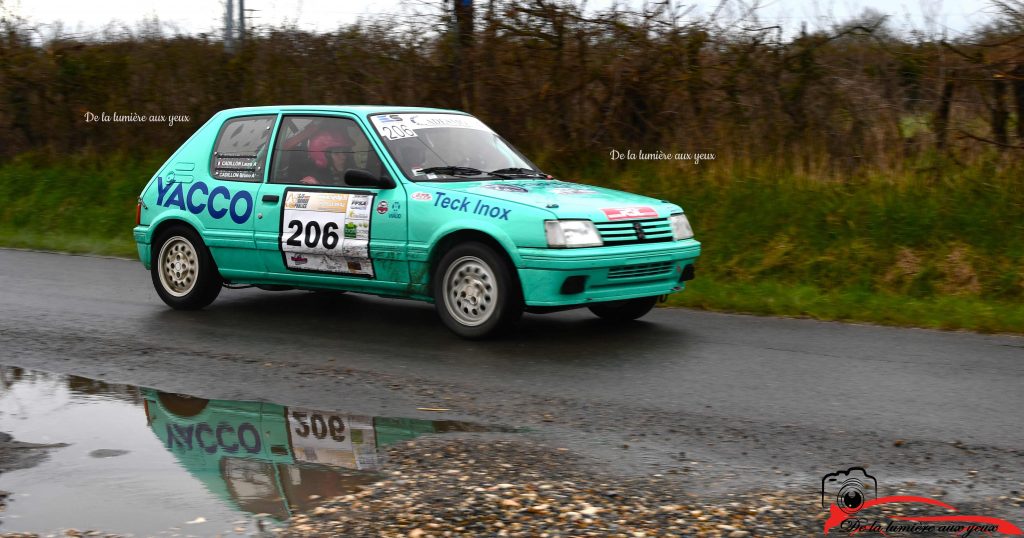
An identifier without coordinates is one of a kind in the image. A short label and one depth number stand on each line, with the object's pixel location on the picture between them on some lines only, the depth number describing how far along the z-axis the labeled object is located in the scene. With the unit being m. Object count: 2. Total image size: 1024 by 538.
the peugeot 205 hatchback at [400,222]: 16.69
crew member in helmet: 18.80
